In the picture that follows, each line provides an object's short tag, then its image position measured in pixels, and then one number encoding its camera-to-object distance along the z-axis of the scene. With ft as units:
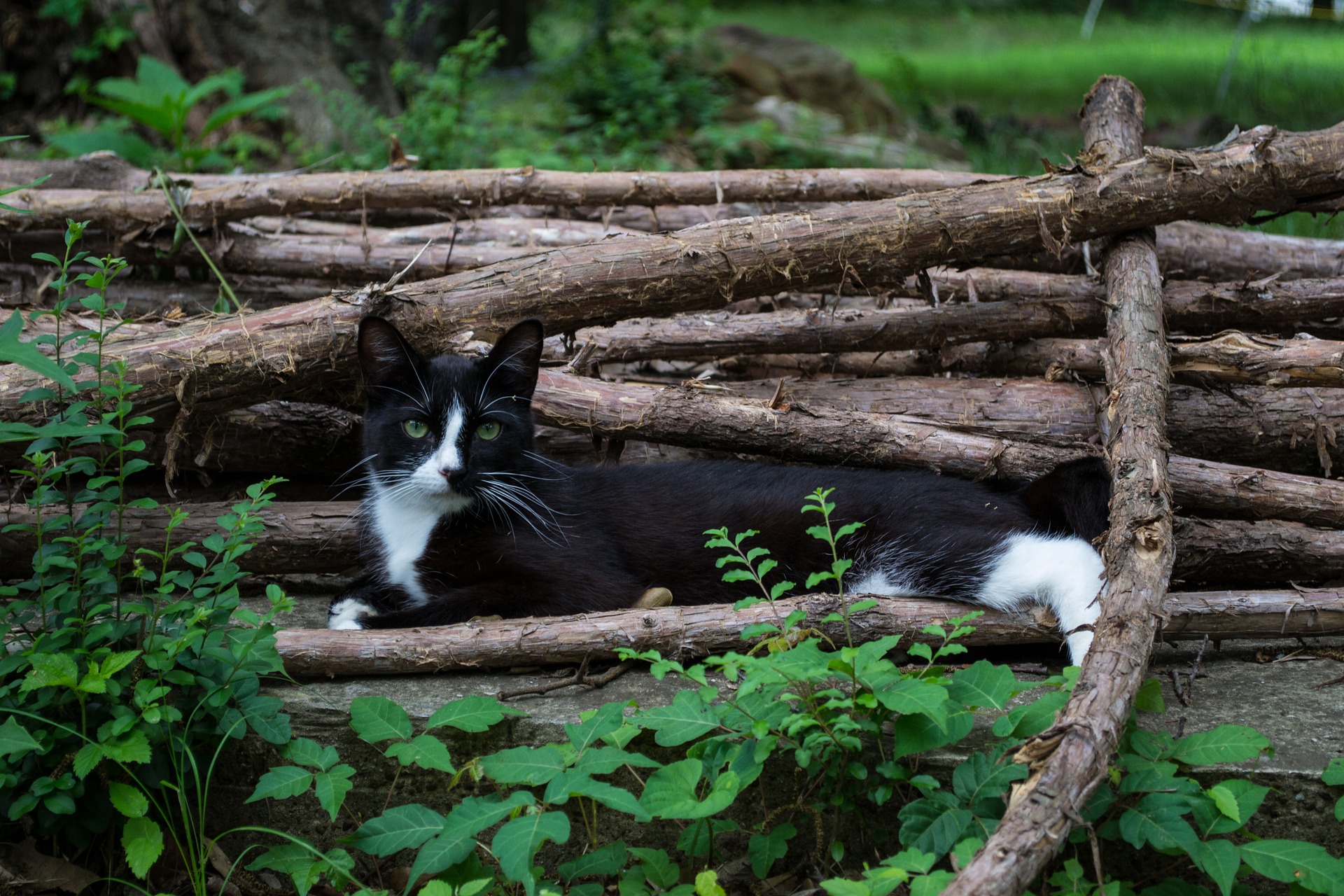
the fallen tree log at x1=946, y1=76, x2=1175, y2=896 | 5.70
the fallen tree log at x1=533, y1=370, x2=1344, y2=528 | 11.25
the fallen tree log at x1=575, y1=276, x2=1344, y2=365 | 12.51
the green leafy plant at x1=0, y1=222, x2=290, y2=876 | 7.50
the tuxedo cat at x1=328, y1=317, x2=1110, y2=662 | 10.06
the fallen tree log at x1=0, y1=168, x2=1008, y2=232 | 14.05
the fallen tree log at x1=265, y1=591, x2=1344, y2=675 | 8.96
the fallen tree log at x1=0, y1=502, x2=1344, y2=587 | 10.72
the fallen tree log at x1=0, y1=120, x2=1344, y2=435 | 10.48
